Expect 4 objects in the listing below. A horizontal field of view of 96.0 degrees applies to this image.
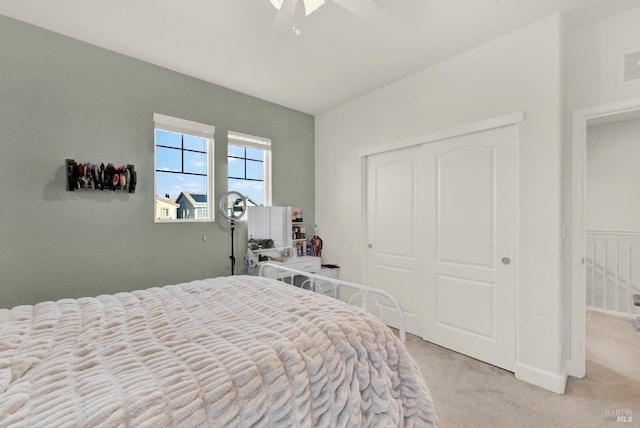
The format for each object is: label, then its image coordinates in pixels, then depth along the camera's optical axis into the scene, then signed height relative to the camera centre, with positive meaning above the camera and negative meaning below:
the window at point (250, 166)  3.27 +0.57
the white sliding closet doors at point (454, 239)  2.32 -0.23
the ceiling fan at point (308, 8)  1.51 +1.21
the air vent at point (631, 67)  1.97 +1.02
